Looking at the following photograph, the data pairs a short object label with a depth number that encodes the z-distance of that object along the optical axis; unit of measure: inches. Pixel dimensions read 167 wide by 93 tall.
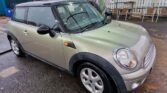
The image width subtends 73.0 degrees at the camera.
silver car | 61.7
